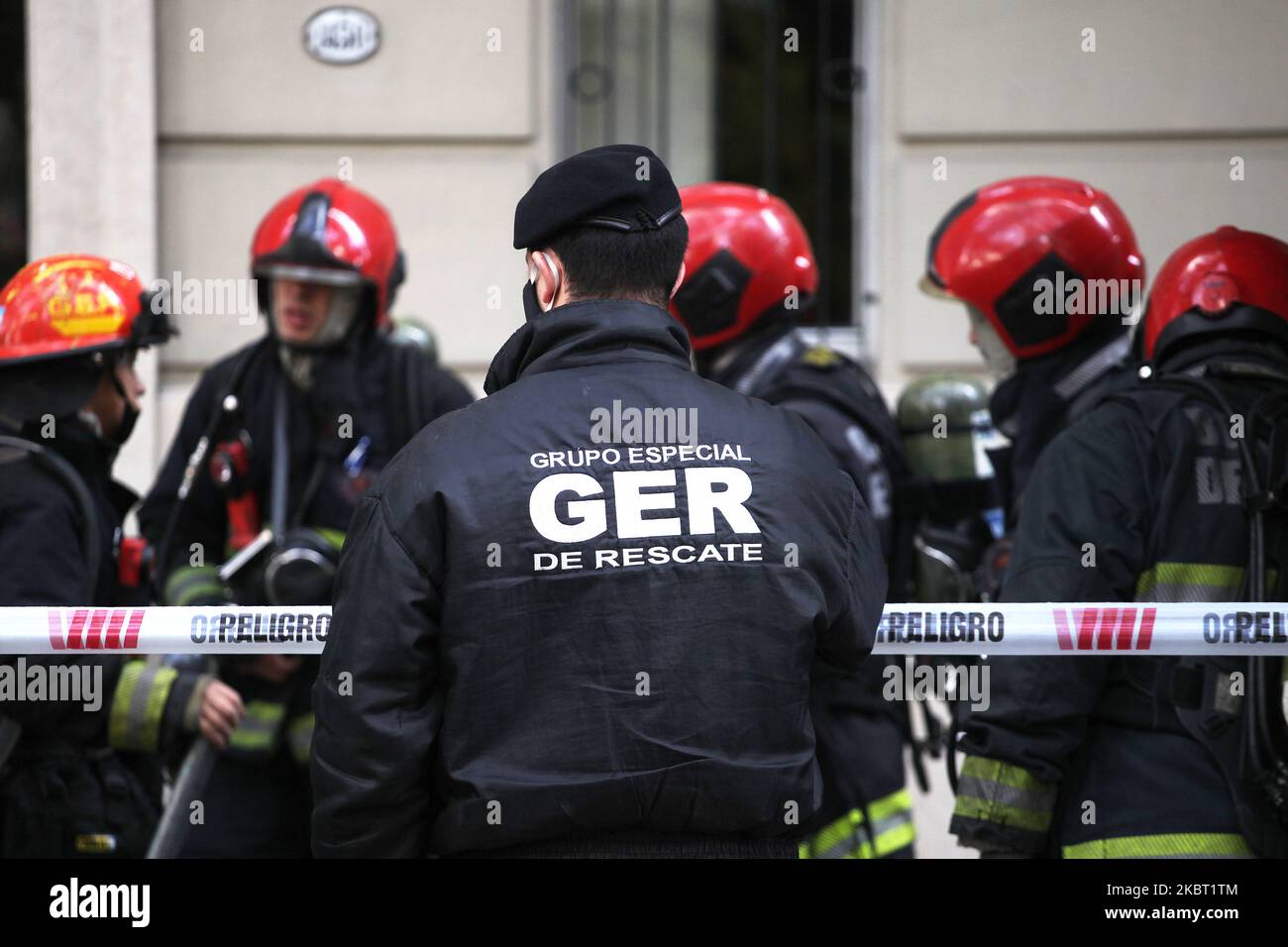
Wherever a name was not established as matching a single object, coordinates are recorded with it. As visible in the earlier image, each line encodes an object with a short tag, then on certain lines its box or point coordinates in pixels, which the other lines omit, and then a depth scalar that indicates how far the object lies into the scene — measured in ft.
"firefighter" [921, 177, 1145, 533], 24.13
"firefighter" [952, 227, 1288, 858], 18.40
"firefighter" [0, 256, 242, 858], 21.01
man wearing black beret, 13.79
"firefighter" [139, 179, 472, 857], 25.90
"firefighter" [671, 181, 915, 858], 24.43
